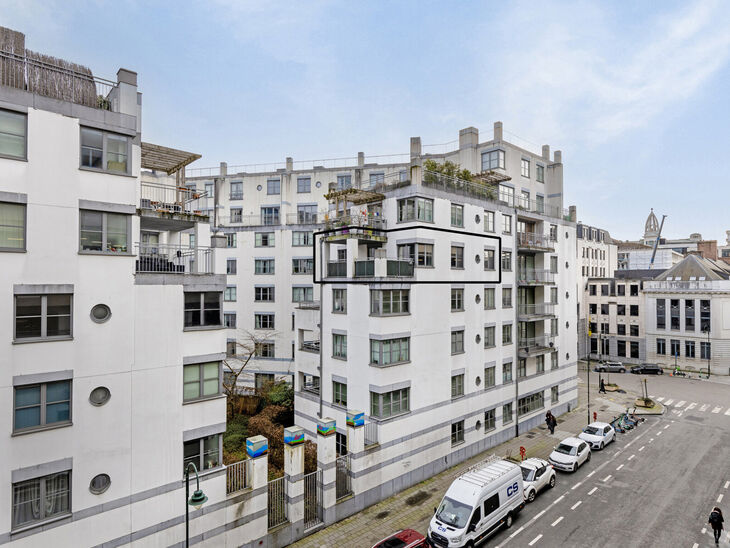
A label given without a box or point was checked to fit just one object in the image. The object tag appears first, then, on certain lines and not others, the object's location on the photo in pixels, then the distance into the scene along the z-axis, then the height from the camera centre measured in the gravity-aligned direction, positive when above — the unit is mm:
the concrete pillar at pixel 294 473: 20516 -9517
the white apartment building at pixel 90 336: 14586 -2166
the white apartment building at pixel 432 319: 26156 -2840
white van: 19578 -11267
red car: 18453 -11690
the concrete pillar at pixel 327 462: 21688 -9536
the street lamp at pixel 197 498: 13659 -7182
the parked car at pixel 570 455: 28984 -12454
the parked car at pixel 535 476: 25172 -12237
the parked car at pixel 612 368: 63594 -13496
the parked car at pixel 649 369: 61688 -13343
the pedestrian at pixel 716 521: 20125 -11669
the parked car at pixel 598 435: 32853 -12445
